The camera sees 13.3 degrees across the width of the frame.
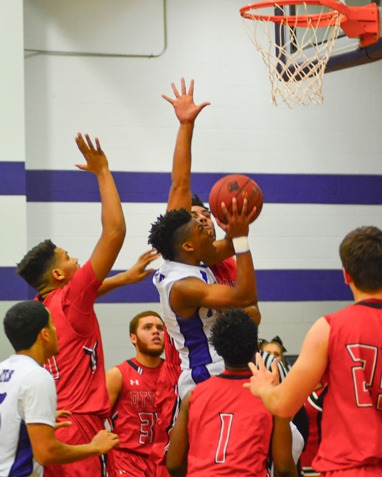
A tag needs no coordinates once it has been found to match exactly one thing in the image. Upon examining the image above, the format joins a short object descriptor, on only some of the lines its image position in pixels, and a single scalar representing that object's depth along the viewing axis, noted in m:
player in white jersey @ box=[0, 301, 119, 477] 7.17
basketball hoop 12.35
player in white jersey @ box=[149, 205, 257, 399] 8.74
